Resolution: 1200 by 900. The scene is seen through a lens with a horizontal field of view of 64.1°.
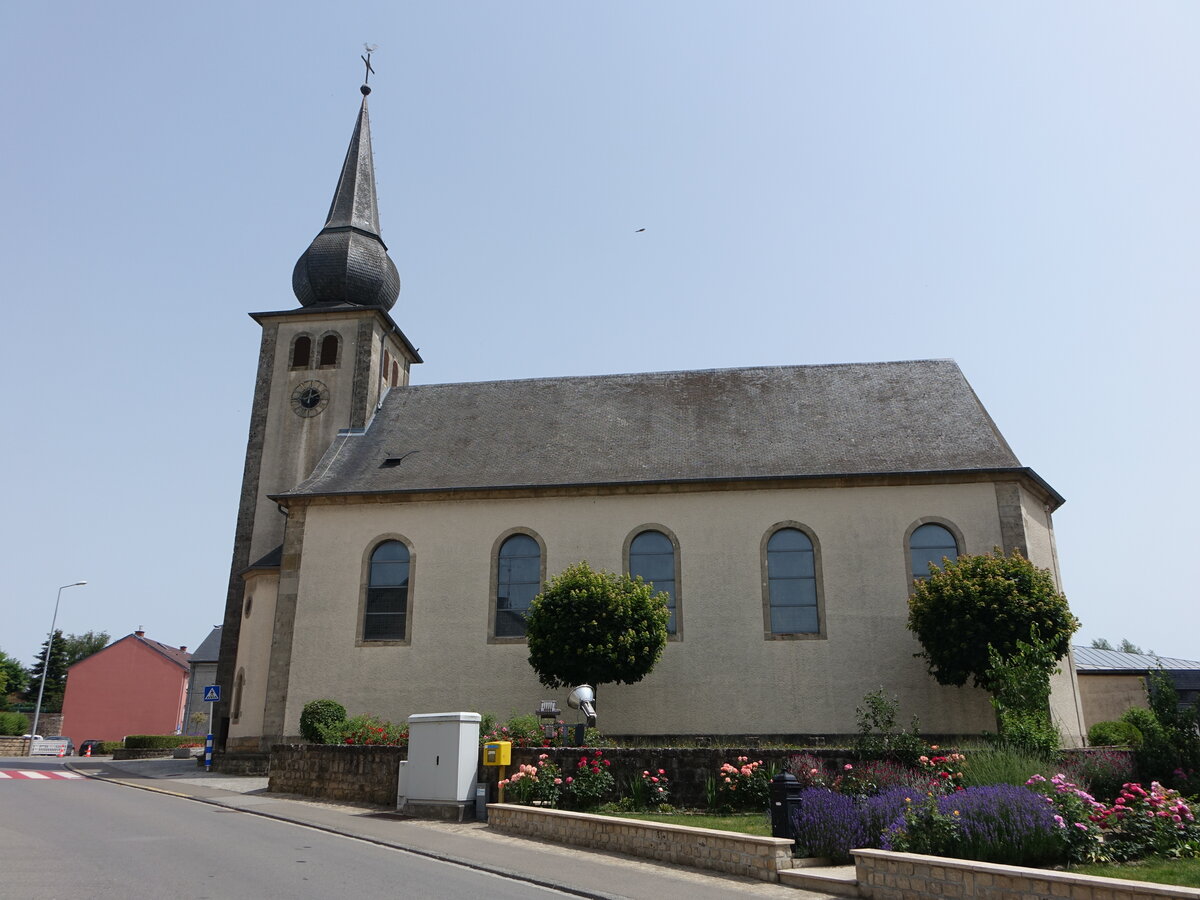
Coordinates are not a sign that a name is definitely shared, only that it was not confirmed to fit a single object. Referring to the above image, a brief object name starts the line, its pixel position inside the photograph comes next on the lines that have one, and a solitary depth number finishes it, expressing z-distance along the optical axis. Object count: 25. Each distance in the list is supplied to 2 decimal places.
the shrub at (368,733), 18.97
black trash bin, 10.72
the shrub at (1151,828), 9.21
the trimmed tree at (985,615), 19.08
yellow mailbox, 15.54
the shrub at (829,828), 10.33
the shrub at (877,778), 12.20
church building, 21.81
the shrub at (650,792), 14.20
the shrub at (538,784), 14.60
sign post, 25.73
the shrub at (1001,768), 11.20
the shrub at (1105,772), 11.75
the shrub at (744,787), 13.79
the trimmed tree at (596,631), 19.80
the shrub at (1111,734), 20.62
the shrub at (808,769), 13.01
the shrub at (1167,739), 11.45
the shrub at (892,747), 13.71
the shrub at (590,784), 14.42
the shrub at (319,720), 21.55
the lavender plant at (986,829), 8.91
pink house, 61.00
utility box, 15.45
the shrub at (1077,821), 9.03
